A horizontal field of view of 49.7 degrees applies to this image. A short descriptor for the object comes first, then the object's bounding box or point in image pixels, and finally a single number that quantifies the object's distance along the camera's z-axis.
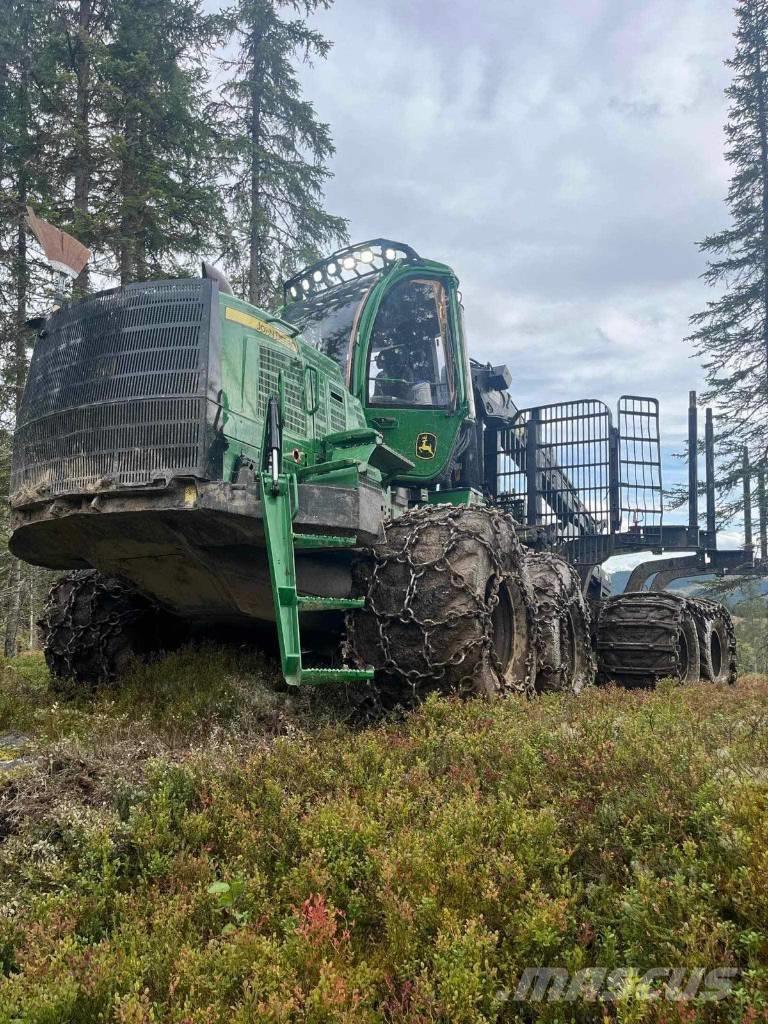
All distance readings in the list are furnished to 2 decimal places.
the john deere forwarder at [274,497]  5.07
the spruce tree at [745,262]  19.30
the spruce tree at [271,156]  18.00
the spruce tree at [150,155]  13.51
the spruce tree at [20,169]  13.63
